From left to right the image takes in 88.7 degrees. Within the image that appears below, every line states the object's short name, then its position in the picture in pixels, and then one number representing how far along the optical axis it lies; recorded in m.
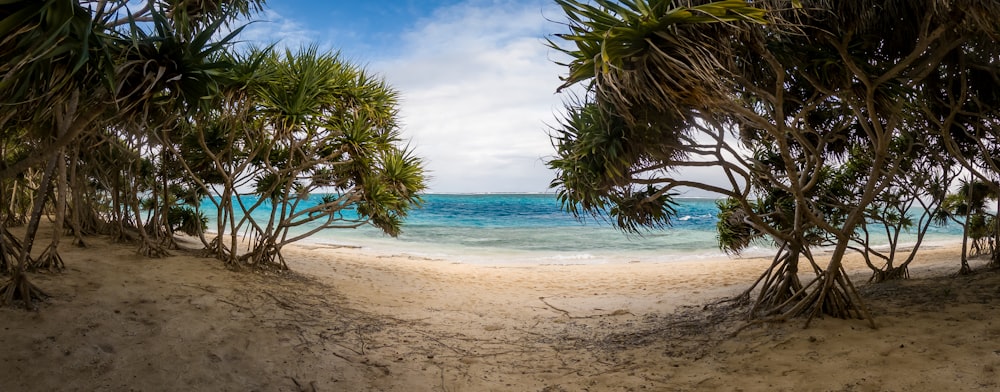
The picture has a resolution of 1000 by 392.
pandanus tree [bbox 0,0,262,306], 2.22
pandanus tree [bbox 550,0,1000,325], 3.25
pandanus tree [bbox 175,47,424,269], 6.40
